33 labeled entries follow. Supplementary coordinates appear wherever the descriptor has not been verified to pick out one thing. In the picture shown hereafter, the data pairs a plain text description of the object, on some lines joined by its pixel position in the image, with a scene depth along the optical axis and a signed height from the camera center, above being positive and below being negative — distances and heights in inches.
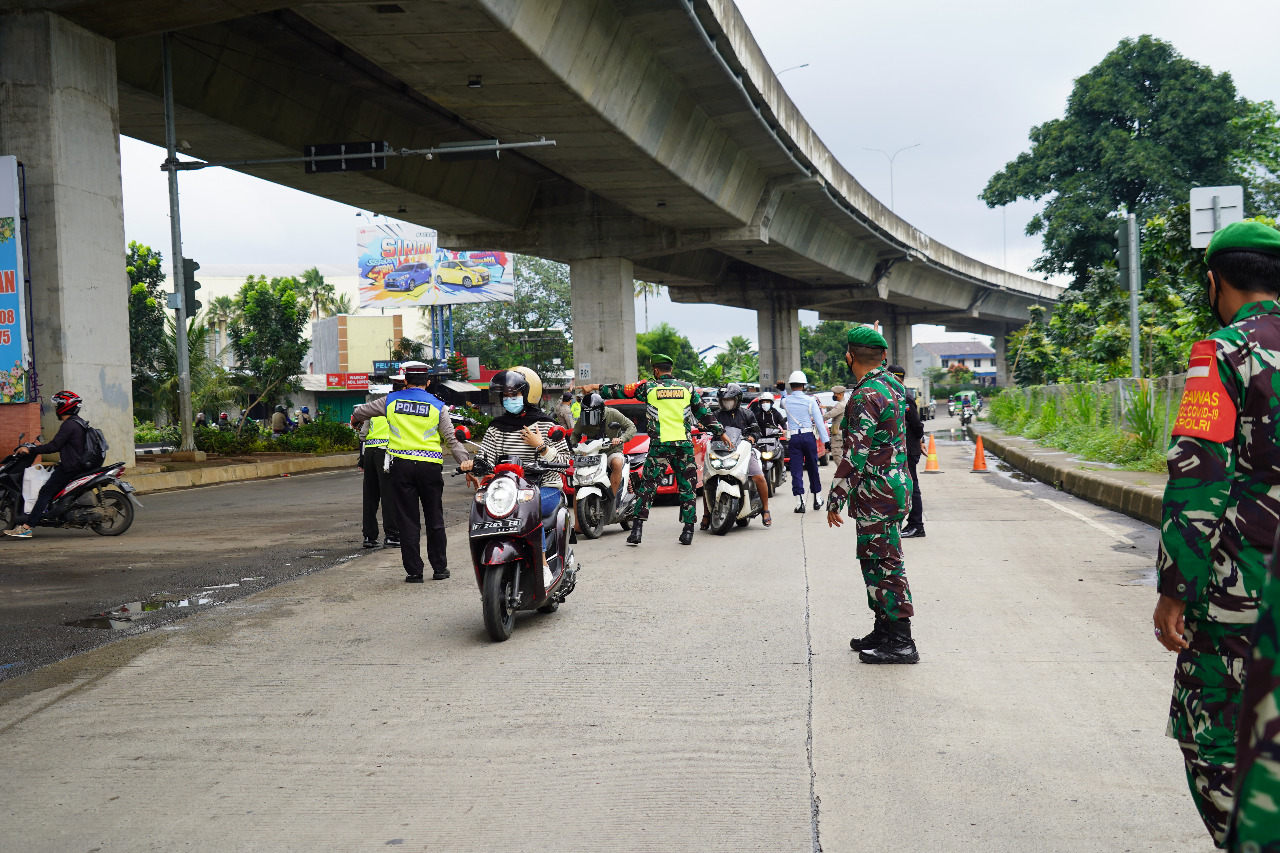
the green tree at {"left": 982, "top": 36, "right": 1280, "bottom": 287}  1737.2 +360.2
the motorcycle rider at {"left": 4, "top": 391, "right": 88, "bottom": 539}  495.2 -22.1
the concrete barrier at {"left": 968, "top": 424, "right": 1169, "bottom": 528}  507.5 -62.3
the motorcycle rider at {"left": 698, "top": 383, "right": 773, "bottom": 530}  489.4 -17.9
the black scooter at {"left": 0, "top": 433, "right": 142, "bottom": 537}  499.5 -44.3
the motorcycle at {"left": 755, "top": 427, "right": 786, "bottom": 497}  541.2 -43.0
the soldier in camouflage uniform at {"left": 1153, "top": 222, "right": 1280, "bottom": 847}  108.9 -14.2
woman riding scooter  299.6 -11.4
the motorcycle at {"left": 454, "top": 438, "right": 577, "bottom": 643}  271.9 -39.1
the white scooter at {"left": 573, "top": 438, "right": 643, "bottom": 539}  482.9 -46.1
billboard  2423.7 +265.3
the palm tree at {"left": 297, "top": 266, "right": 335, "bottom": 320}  3486.7 +332.3
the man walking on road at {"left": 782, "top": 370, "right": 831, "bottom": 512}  558.9 -25.4
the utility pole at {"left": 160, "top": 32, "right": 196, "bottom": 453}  849.5 +68.5
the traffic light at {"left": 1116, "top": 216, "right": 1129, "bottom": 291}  653.3 +70.2
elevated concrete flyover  638.5 +200.2
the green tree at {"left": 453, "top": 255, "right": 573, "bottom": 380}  2925.7 +194.2
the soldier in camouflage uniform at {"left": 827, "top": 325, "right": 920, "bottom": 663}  240.4 -25.1
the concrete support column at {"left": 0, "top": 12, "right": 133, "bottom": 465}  637.3 +119.9
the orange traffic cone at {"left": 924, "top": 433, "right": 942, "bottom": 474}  855.7 -67.8
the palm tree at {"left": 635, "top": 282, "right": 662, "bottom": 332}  3065.9 +271.2
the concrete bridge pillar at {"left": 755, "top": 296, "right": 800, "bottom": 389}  1960.0 +75.7
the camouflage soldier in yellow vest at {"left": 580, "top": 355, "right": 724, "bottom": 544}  446.6 -20.8
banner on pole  633.0 +50.2
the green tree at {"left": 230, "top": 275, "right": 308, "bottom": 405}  2059.5 +127.6
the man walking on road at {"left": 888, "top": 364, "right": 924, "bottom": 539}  396.5 -29.2
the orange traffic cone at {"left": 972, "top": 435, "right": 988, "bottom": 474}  883.3 -69.5
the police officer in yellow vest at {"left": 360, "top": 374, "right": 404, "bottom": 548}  404.8 -33.4
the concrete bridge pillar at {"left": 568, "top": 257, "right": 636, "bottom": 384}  1238.9 +75.7
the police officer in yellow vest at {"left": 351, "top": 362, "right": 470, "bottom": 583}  357.7 -19.6
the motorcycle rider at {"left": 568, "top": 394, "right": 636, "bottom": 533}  472.7 -18.4
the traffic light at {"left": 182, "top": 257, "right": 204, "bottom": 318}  854.5 +89.7
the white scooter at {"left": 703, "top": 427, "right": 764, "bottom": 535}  475.2 -42.1
